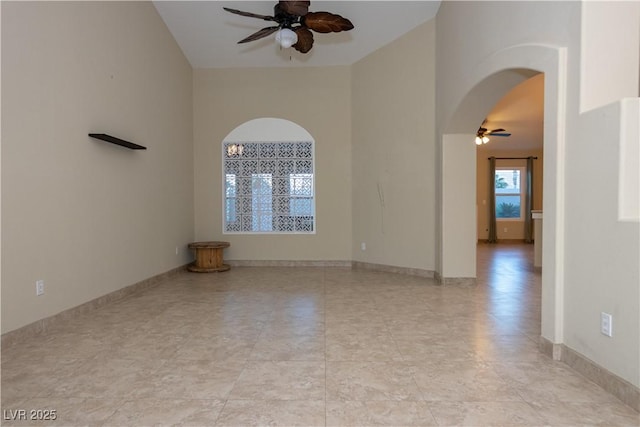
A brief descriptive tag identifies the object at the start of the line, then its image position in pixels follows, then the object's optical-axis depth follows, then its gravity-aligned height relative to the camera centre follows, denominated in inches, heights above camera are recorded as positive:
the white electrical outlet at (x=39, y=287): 123.4 -27.5
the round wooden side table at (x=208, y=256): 240.7 -34.1
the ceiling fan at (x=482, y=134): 311.0 +57.2
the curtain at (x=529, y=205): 437.7 -1.8
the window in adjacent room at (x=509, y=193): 454.0 +12.7
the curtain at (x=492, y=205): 439.8 -1.7
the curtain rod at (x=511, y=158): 440.9 +53.4
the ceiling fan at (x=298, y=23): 149.4 +76.3
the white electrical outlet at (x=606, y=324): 82.1 -26.6
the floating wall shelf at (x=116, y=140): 150.6 +26.9
